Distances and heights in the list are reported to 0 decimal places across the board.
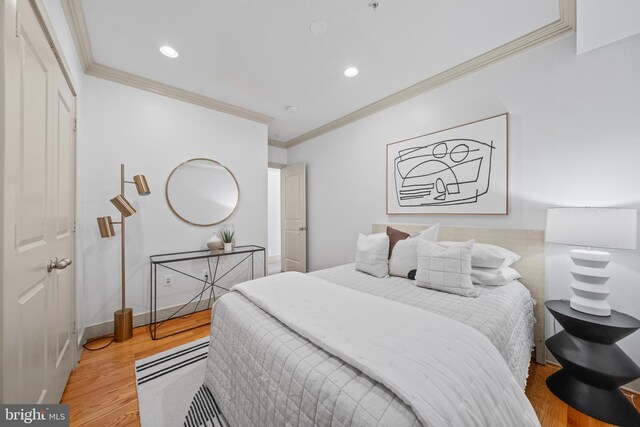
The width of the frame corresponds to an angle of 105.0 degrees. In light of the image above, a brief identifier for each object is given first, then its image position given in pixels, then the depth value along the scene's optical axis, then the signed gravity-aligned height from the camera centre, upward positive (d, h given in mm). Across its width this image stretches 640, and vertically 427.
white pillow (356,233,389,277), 2293 -415
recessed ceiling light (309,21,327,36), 1853 +1433
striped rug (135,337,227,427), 1437 -1213
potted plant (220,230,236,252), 3027 -337
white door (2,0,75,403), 894 -30
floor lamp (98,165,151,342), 2244 -178
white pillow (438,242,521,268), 1883 -336
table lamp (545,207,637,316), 1417 -151
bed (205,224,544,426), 772 -594
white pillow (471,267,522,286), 1843 -474
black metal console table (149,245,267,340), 2572 -741
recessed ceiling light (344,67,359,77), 2432 +1427
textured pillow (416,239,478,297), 1747 -411
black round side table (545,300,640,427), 1409 -896
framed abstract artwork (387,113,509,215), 2193 +433
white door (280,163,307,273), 4309 -82
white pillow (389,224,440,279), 2170 -370
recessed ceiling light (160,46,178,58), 2139 +1429
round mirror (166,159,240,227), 2885 +255
